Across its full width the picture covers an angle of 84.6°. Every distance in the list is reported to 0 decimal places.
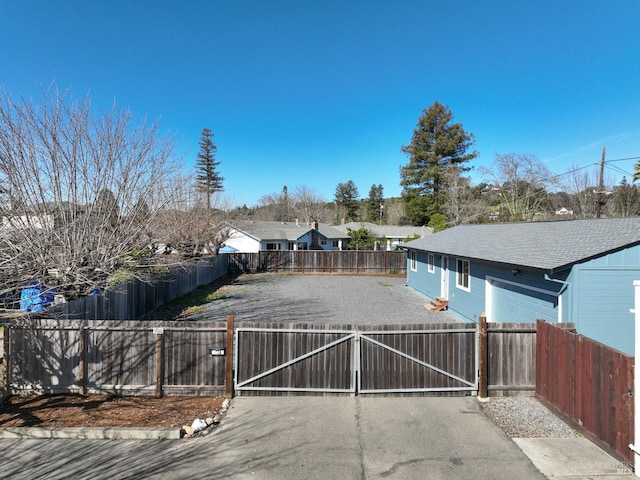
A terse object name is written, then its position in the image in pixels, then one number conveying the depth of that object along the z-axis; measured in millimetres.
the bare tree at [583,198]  32344
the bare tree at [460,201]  36062
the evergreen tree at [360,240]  34719
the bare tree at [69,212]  7246
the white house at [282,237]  32344
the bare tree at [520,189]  33750
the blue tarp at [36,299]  7464
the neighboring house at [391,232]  40594
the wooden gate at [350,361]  5969
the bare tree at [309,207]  62350
